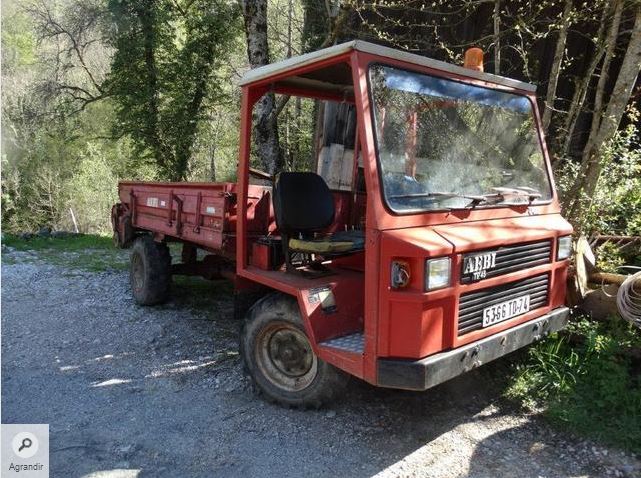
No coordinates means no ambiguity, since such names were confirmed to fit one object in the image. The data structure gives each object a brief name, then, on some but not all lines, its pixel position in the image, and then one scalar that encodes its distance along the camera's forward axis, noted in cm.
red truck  289
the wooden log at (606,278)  436
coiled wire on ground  392
